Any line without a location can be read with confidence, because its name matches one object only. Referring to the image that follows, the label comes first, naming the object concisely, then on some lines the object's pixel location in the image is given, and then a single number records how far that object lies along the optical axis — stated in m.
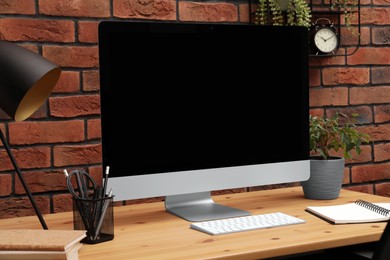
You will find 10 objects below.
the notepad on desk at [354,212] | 2.44
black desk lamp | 2.21
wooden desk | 2.20
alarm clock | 3.03
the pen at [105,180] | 2.35
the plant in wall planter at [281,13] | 2.94
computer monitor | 2.41
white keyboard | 2.37
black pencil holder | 2.31
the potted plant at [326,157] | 2.74
